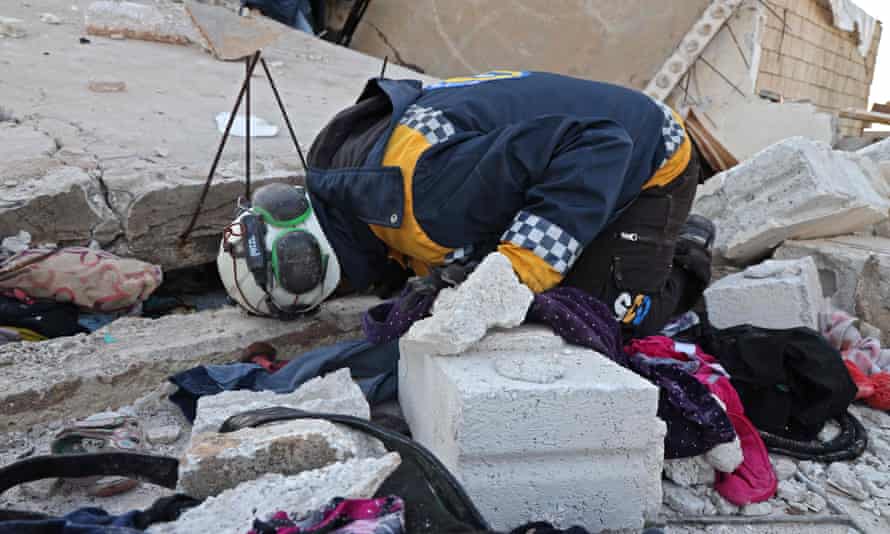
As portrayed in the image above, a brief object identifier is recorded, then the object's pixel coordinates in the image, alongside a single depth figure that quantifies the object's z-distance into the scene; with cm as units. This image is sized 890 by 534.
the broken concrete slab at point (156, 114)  355
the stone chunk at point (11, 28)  609
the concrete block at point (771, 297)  321
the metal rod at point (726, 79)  778
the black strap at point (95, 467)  158
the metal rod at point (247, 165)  328
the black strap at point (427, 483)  141
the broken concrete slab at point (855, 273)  356
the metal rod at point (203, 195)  339
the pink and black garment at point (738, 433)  220
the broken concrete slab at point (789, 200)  377
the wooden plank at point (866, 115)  874
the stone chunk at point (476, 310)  187
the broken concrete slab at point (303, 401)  193
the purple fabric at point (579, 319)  204
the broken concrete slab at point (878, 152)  472
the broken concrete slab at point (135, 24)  659
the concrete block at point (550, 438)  167
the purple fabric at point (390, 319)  225
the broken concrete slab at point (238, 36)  394
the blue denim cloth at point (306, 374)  240
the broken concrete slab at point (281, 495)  139
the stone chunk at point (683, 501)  211
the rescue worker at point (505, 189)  233
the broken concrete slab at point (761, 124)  751
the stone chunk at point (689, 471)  222
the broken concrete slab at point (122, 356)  236
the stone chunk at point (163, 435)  221
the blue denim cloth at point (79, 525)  127
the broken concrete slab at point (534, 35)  794
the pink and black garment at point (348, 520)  130
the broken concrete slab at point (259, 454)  156
